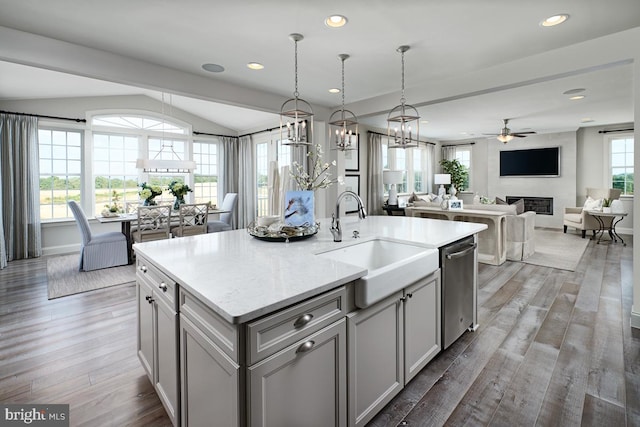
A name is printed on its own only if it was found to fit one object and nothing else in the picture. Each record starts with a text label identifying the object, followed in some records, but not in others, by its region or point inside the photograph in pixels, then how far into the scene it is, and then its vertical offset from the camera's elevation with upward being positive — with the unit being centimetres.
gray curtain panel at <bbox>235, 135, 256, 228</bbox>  780 +53
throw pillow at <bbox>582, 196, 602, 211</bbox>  665 -2
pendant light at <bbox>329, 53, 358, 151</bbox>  310 +68
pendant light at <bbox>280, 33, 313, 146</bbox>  254 +61
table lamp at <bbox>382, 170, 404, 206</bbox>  744 +52
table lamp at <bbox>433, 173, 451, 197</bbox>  898 +69
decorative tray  221 -20
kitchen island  111 -56
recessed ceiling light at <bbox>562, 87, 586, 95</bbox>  459 +164
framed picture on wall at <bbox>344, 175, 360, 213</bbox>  691 +32
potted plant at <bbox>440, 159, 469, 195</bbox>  970 +95
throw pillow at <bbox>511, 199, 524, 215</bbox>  536 -7
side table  630 -40
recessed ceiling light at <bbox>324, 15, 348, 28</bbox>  252 +147
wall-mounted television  825 +111
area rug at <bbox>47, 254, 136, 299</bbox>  380 -97
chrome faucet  223 -13
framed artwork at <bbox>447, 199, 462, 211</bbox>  528 -3
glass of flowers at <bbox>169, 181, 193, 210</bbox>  564 +25
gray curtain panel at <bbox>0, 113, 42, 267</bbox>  509 +30
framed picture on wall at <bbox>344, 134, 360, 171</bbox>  683 +97
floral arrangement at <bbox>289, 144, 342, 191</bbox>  260 +19
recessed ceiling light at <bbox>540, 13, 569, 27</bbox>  249 +146
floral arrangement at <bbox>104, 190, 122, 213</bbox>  543 +0
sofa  500 -47
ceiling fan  681 +144
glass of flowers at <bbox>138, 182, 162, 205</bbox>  543 +19
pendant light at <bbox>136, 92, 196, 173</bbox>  549 +72
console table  481 -48
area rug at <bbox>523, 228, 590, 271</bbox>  482 -82
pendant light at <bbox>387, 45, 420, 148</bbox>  268 +69
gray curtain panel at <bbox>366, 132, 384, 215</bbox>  736 +68
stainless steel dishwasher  222 -62
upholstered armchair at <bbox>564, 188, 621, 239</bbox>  670 -27
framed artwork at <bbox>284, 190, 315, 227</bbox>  243 -2
